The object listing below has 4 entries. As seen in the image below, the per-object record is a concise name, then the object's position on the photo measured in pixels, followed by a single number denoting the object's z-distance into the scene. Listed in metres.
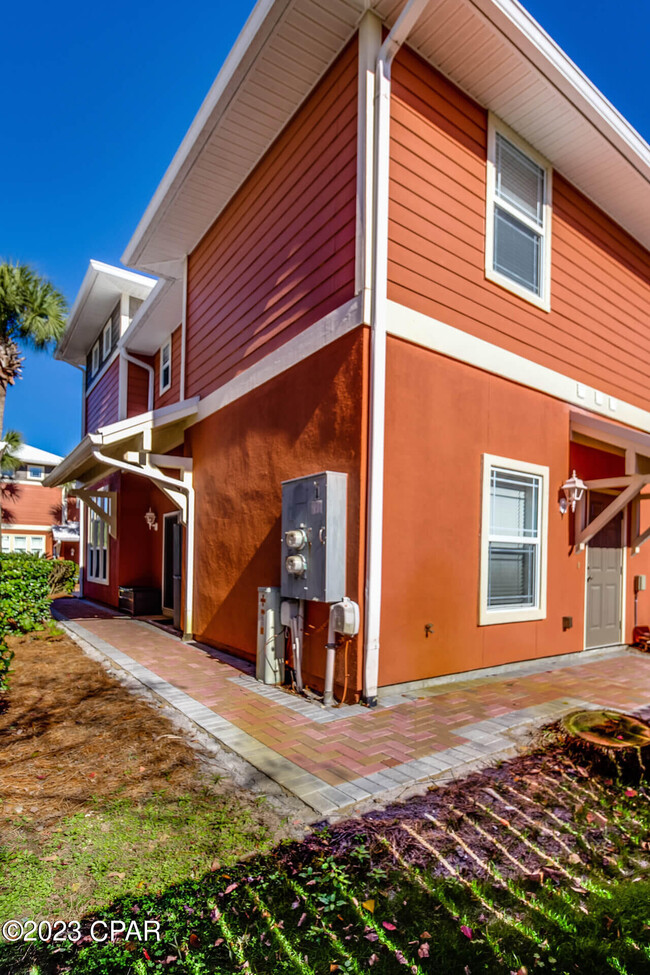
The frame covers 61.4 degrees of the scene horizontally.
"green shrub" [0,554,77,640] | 7.77
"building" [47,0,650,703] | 4.78
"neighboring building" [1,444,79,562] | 29.23
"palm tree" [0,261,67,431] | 16.03
